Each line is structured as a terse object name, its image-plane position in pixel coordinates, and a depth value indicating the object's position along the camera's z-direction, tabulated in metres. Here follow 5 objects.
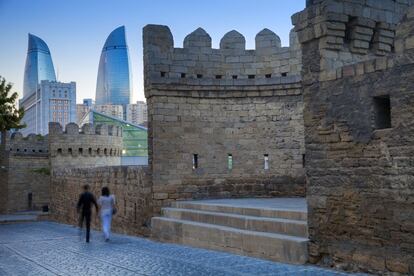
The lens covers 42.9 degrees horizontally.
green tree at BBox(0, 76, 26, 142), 24.12
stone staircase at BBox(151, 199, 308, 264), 8.70
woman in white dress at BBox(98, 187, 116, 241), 12.24
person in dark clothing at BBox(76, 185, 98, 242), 12.65
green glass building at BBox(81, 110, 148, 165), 55.44
